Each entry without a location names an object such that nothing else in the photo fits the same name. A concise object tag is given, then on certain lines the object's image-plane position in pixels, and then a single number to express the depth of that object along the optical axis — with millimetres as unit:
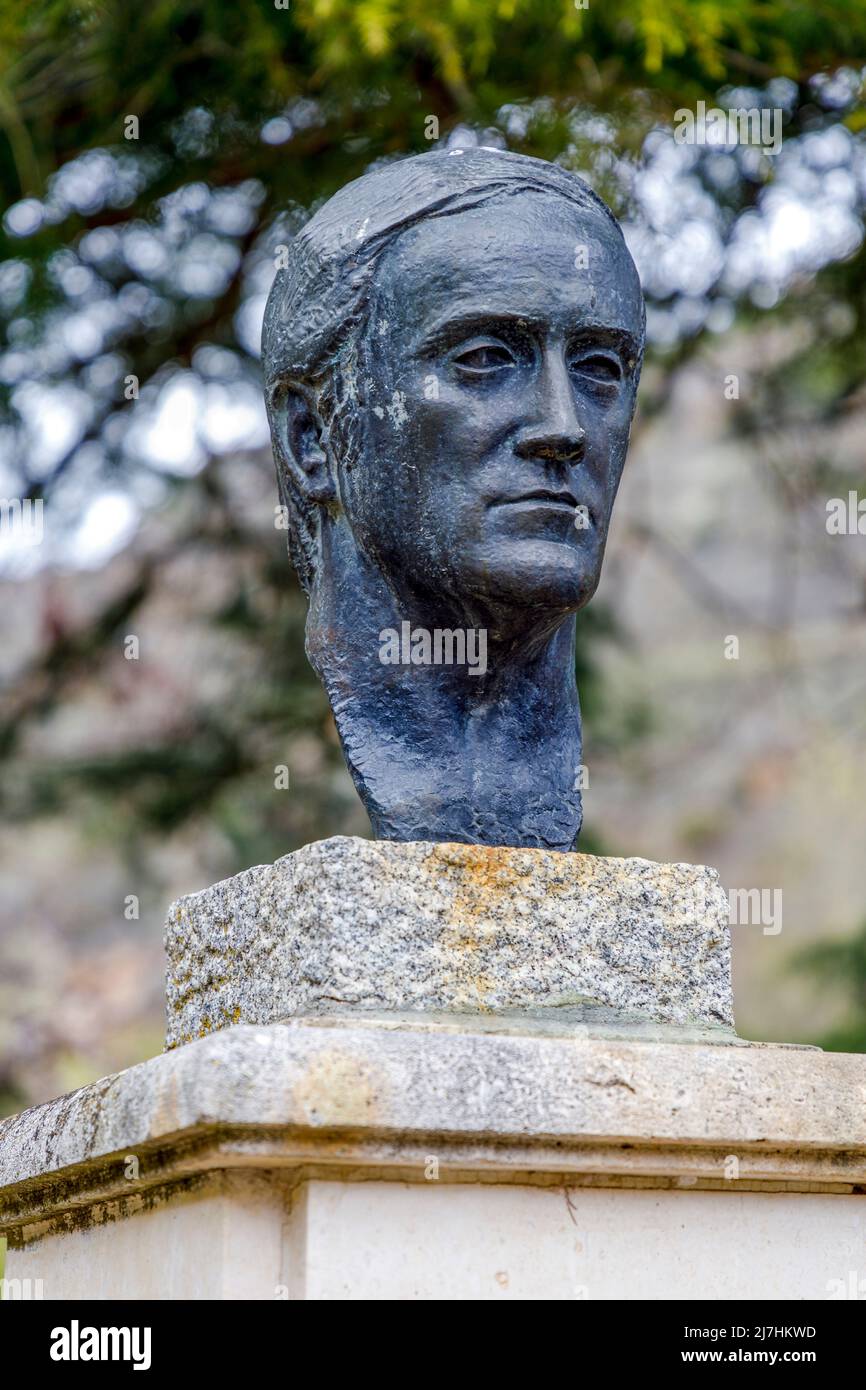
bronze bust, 3182
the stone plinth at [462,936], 2934
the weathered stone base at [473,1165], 2697
